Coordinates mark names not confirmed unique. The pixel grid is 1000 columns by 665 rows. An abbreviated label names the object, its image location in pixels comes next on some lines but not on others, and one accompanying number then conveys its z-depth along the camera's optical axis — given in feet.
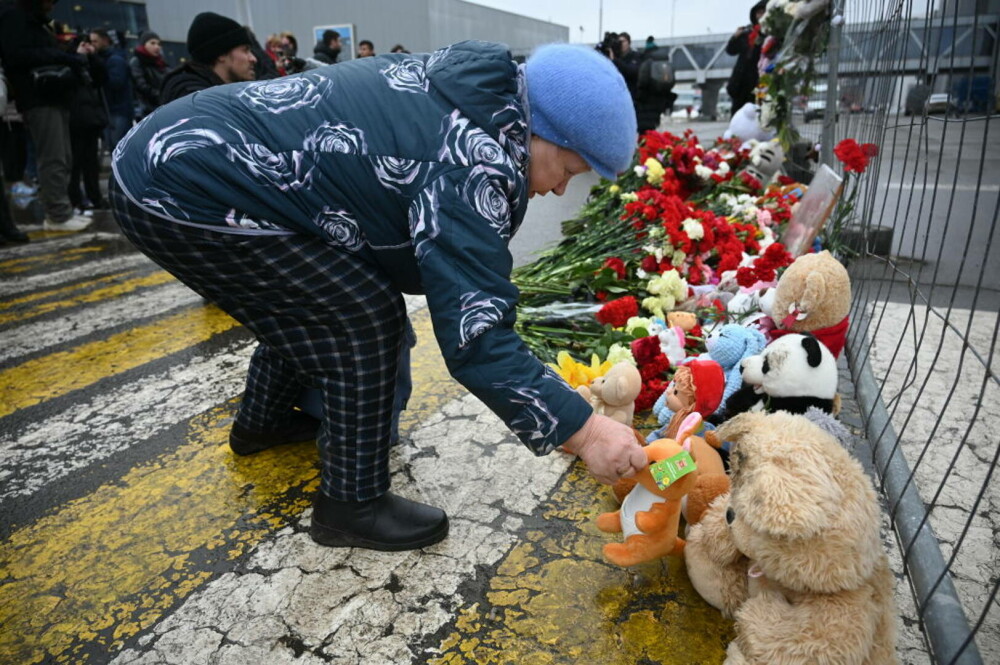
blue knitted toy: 7.55
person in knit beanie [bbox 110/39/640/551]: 4.53
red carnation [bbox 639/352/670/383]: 8.37
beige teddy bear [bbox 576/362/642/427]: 7.29
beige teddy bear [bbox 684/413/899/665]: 4.21
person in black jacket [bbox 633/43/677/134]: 30.53
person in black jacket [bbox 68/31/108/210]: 21.68
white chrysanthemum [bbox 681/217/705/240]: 11.23
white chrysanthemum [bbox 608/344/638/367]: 8.36
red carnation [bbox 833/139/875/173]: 9.94
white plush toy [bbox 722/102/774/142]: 20.67
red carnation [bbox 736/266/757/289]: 9.89
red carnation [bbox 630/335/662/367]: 8.35
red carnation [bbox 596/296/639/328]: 9.70
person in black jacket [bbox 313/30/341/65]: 28.04
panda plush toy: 6.35
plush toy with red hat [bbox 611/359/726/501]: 6.16
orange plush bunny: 5.02
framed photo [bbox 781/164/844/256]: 10.88
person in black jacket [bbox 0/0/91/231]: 18.53
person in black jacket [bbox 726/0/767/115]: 24.36
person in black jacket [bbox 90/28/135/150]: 25.84
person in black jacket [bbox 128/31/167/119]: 23.67
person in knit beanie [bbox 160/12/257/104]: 11.94
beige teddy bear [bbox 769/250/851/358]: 7.20
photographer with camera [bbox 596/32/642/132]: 33.53
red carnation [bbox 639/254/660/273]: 11.27
